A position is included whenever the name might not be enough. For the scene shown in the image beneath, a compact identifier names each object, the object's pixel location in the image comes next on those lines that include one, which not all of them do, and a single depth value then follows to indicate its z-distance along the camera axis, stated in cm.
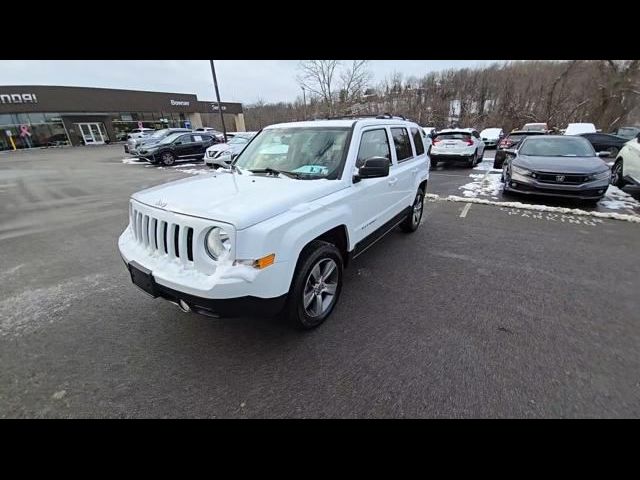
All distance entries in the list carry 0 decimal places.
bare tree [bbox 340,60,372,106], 3060
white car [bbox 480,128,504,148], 2025
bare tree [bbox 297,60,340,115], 3059
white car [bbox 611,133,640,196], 695
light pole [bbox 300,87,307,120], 3807
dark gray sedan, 604
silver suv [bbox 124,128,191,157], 1864
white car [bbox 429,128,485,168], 1171
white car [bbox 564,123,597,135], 1845
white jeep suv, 203
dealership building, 3047
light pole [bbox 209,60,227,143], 1759
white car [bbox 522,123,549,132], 1809
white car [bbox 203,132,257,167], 1391
